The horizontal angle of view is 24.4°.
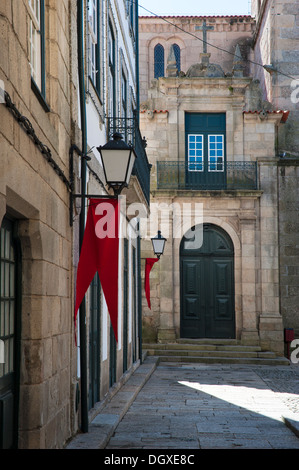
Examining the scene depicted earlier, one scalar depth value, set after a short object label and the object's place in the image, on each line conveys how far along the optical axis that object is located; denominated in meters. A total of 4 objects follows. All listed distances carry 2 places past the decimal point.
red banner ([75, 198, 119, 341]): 6.18
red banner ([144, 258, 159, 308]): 16.39
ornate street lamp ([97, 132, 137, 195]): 6.32
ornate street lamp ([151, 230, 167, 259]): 15.78
